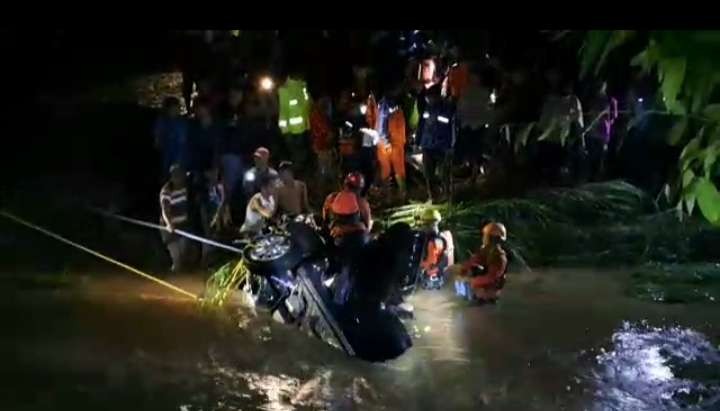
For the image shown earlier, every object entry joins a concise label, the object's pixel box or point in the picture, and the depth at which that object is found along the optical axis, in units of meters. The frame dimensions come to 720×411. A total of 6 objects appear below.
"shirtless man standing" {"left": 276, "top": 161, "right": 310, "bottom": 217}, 9.73
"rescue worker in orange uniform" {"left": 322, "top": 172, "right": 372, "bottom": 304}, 7.41
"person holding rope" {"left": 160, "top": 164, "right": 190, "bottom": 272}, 10.05
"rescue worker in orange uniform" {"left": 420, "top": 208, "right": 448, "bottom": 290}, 9.23
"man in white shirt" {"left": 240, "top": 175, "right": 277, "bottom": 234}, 9.52
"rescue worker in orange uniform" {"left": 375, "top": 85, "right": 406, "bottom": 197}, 12.78
